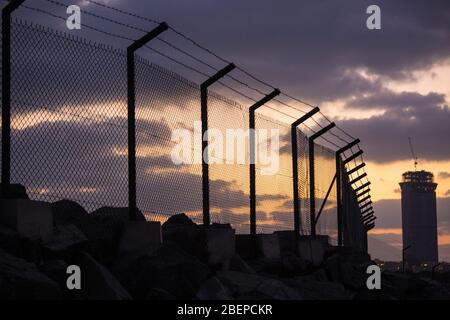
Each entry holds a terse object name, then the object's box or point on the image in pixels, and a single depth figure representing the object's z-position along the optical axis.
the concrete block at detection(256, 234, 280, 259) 13.41
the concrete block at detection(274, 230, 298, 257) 15.43
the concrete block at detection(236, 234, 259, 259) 13.06
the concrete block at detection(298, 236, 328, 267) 15.88
